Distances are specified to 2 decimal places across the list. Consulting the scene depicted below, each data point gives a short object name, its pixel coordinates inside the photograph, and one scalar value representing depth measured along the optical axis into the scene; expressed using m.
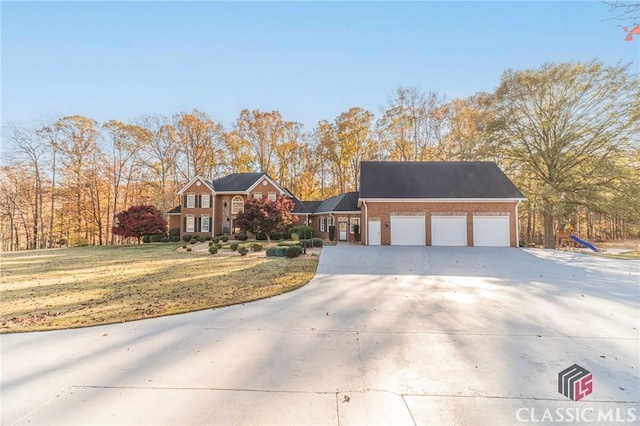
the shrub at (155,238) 26.88
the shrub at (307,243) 19.51
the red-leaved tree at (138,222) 24.45
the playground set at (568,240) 21.27
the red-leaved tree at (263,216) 19.86
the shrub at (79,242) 29.72
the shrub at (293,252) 14.78
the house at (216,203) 27.80
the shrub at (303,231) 24.62
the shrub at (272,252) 15.56
